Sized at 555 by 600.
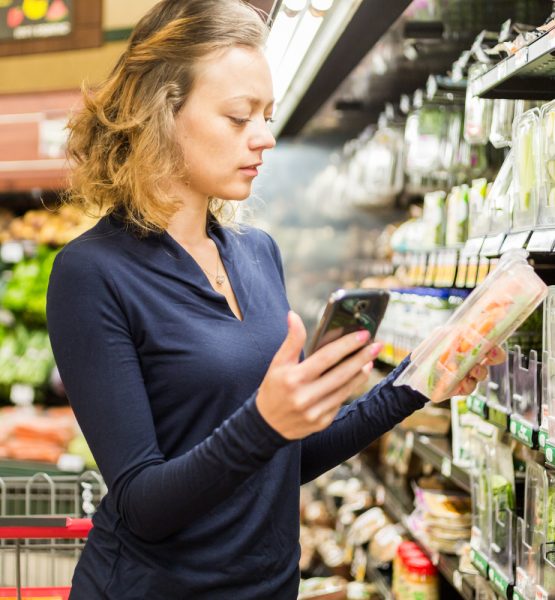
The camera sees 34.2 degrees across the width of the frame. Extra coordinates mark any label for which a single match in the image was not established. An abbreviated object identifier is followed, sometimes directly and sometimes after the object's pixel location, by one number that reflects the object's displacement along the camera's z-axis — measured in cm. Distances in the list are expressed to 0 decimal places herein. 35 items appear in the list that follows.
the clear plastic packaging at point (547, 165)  194
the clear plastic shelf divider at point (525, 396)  203
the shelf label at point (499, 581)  219
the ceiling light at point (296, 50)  280
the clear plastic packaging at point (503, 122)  253
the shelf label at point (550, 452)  182
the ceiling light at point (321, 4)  261
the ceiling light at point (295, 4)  253
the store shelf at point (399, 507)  279
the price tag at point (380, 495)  454
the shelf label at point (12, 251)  497
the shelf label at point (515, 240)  196
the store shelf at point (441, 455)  306
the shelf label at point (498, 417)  219
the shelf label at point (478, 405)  236
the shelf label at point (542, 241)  179
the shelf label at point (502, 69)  199
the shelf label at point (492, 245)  215
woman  138
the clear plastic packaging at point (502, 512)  226
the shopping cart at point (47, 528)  204
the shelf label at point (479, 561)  241
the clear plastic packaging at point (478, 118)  276
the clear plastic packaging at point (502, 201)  221
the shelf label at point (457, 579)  281
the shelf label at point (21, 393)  473
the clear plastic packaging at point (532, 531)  202
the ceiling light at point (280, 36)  271
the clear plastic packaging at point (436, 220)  375
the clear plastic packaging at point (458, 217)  337
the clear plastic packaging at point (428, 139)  375
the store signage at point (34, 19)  401
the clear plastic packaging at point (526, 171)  203
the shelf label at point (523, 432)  198
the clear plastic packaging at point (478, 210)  243
